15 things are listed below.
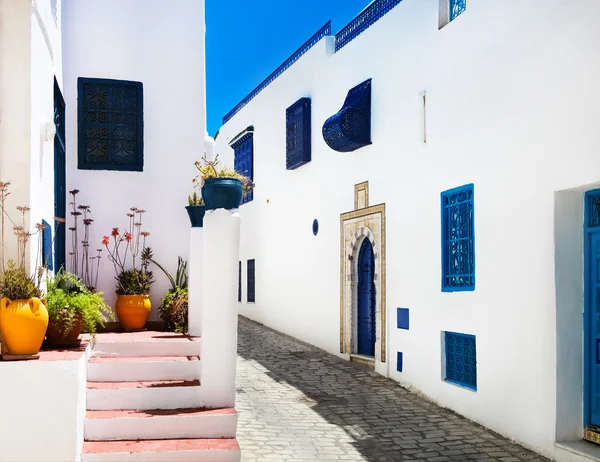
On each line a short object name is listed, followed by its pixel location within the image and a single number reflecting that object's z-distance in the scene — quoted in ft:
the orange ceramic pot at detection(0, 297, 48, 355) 15.99
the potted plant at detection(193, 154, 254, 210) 20.10
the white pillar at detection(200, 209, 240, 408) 19.66
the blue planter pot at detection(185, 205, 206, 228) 24.35
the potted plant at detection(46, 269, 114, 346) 18.49
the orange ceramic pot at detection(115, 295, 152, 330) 25.07
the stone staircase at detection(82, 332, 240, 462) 17.54
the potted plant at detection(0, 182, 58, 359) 16.01
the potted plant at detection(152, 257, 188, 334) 24.90
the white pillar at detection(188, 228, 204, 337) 23.98
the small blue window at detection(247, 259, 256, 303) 52.85
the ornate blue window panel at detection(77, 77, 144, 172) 26.16
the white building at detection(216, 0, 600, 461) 20.27
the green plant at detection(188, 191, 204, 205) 24.79
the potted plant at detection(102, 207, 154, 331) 25.16
